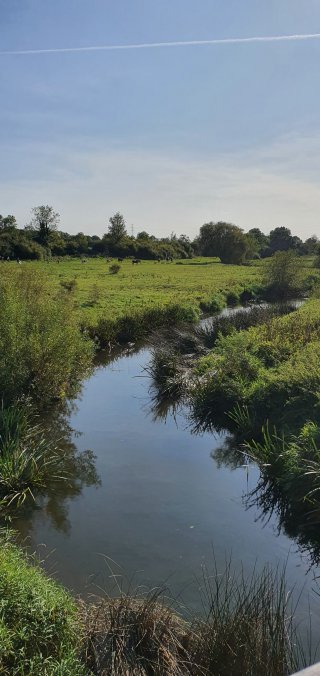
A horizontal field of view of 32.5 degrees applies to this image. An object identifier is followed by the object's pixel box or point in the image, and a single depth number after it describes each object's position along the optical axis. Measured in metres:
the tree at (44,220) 88.62
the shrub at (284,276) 48.78
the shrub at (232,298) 44.31
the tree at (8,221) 87.97
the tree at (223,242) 95.56
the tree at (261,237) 125.47
